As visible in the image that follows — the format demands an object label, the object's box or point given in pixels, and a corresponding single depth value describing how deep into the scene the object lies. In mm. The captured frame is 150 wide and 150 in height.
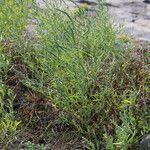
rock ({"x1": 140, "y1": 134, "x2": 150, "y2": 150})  2938
